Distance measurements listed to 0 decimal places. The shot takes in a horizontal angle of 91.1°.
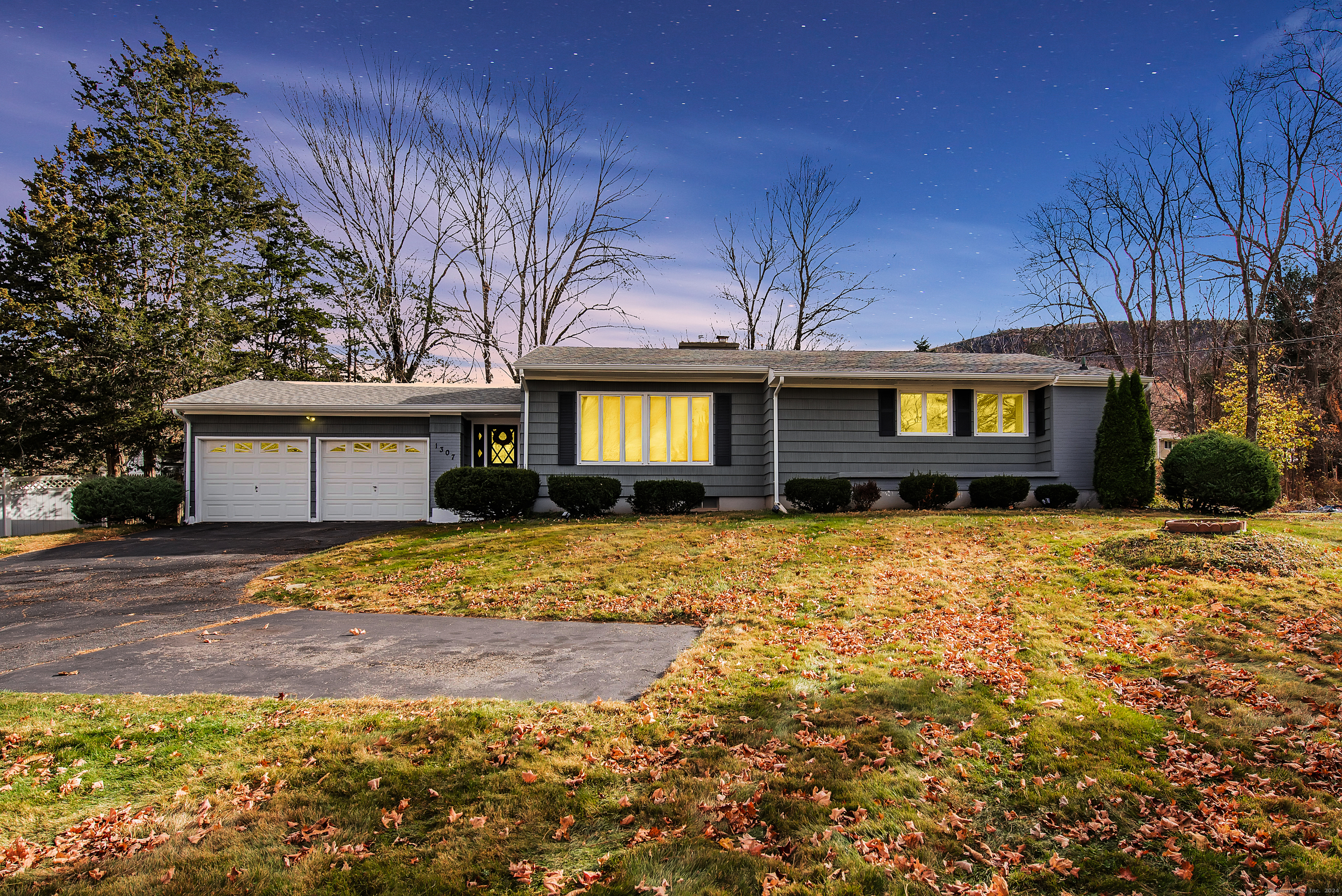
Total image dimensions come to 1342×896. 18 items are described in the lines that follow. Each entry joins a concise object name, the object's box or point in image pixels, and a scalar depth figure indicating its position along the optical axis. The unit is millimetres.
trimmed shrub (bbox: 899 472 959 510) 14453
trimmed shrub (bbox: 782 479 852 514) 13898
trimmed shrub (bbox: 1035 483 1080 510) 14703
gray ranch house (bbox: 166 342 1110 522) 14969
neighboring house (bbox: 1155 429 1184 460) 20594
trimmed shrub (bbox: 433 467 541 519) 13875
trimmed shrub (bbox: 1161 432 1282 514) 13109
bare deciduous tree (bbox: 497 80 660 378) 26688
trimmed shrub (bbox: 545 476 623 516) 14055
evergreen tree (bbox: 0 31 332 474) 19672
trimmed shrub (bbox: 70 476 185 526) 15672
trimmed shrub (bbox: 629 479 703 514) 14258
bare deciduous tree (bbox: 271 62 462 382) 26016
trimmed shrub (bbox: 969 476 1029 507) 14664
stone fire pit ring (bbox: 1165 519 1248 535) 8734
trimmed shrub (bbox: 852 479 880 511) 14336
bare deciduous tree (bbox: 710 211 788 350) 28031
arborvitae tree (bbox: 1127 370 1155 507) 14211
